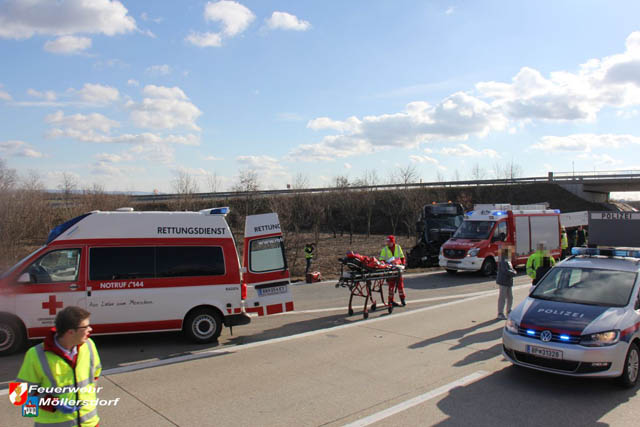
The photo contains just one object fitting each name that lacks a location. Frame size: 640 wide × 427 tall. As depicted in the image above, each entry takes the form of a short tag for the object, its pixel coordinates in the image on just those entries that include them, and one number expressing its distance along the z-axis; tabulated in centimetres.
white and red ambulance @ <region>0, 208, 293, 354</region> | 816
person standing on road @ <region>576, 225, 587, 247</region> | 2732
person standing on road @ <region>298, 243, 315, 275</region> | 1992
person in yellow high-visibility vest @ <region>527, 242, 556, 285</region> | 1067
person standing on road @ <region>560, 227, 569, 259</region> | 2218
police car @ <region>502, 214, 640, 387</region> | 608
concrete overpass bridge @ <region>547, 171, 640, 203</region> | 4553
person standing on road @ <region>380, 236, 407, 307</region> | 1188
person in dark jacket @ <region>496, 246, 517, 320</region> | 1061
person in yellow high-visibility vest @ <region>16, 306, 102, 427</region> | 322
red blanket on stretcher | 1092
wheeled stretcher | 1084
